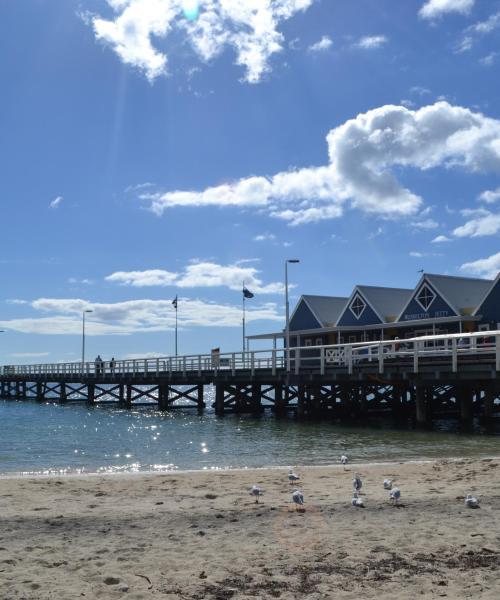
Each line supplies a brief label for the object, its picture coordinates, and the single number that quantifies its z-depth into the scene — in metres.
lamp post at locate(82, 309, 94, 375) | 60.92
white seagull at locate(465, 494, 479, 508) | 8.38
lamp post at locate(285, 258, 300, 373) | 33.47
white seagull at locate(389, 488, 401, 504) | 8.62
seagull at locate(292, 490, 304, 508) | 8.54
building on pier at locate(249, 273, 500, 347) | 34.69
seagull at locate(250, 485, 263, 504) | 9.23
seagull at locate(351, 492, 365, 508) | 8.53
